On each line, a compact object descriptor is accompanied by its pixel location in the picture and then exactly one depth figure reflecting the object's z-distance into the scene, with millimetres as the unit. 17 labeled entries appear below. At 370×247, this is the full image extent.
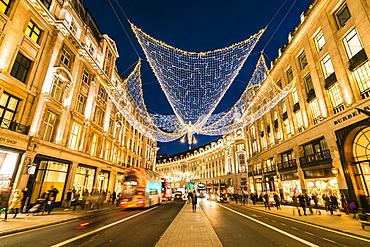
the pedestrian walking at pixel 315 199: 17984
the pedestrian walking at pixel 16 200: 11217
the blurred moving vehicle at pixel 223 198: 32062
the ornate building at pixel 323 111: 14203
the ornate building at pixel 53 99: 12938
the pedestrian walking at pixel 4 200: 10133
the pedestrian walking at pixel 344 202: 13953
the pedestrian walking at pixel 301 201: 14303
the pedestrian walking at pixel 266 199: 19375
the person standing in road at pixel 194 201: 15330
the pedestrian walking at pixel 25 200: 12835
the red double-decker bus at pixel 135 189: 17625
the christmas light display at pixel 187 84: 11961
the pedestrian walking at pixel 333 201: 13990
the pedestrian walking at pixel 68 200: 16125
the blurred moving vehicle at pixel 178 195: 46094
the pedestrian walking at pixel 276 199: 18300
